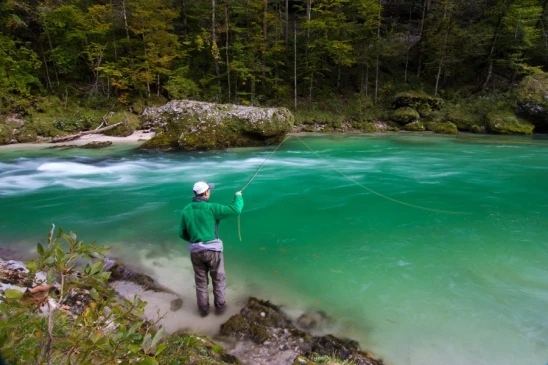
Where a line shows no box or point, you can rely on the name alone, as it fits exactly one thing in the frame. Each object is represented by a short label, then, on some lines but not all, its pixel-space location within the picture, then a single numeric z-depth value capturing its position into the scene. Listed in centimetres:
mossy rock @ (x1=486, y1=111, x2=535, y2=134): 2038
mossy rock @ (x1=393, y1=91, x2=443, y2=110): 2412
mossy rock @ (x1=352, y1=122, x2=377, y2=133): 2296
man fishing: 400
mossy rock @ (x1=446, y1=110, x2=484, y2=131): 2199
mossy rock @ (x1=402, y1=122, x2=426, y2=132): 2235
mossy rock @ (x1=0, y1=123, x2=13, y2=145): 1539
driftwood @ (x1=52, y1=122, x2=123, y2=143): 1628
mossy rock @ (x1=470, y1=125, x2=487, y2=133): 2131
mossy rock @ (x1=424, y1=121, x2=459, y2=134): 2126
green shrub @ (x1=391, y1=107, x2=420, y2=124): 2336
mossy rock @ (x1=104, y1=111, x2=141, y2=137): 1755
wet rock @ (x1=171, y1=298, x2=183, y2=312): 421
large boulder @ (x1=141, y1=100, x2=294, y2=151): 1452
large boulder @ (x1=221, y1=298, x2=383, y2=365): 334
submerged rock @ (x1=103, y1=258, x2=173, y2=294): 463
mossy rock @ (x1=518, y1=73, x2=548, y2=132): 2050
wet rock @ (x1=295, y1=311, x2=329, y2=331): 393
